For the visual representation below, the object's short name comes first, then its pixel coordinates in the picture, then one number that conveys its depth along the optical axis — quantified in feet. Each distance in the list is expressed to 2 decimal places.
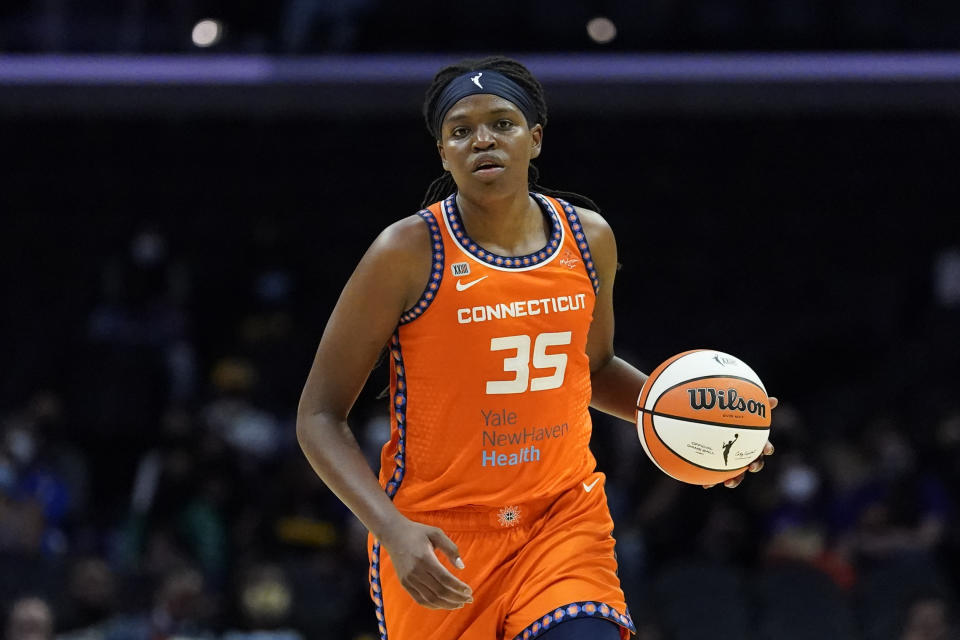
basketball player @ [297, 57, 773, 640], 24.86
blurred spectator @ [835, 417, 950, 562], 63.31
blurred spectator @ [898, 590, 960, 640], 56.39
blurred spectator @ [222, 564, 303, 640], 57.11
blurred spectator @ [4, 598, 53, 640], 53.36
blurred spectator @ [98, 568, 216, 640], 57.77
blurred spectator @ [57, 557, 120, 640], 57.72
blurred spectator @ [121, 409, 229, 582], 66.59
